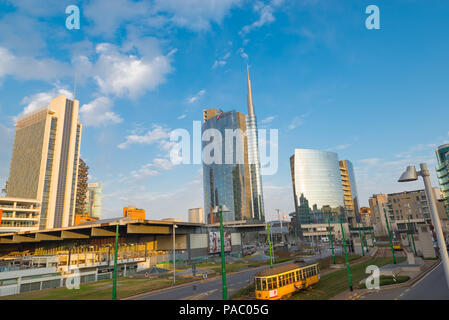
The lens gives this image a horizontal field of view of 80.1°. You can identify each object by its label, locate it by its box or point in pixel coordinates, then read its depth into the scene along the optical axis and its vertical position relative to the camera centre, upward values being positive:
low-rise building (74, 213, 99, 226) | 118.01 +6.60
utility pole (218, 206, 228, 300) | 15.75 -2.72
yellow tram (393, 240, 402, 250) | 62.97 -7.12
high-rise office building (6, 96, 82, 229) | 115.62 +33.59
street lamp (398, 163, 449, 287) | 8.04 +0.67
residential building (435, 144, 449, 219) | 106.47 +18.66
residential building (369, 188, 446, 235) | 127.88 +3.61
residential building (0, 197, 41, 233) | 98.75 +8.70
